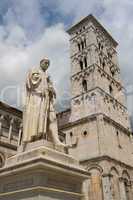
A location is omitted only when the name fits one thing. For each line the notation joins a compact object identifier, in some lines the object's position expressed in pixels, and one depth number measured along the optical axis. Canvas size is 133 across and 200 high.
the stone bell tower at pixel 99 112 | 25.61
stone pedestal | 4.48
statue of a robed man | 5.39
